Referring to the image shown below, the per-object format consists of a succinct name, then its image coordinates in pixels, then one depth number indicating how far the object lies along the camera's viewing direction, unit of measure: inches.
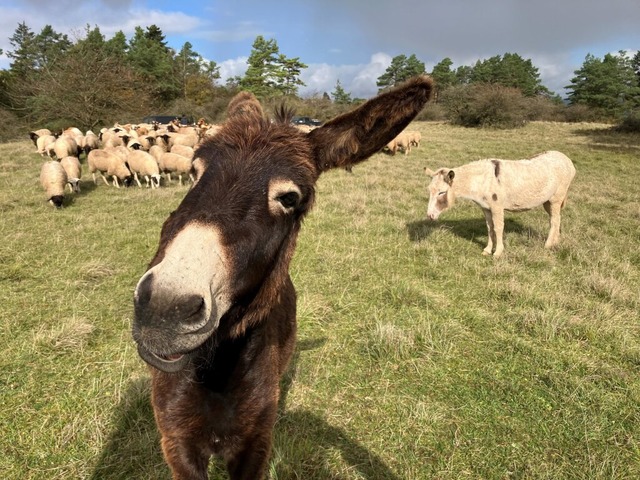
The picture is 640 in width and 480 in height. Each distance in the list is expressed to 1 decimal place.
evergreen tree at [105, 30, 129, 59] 2133.4
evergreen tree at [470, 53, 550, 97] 3058.6
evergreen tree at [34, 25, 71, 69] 2390.9
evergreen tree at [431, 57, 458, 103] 3513.8
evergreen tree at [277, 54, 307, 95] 2394.2
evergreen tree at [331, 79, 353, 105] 3624.5
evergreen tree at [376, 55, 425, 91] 3698.3
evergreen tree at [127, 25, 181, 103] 2172.7
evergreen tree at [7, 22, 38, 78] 2213.3
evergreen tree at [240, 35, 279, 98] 2358.5
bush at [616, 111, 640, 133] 1258.6
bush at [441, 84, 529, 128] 1555.1
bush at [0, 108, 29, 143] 1317.7
